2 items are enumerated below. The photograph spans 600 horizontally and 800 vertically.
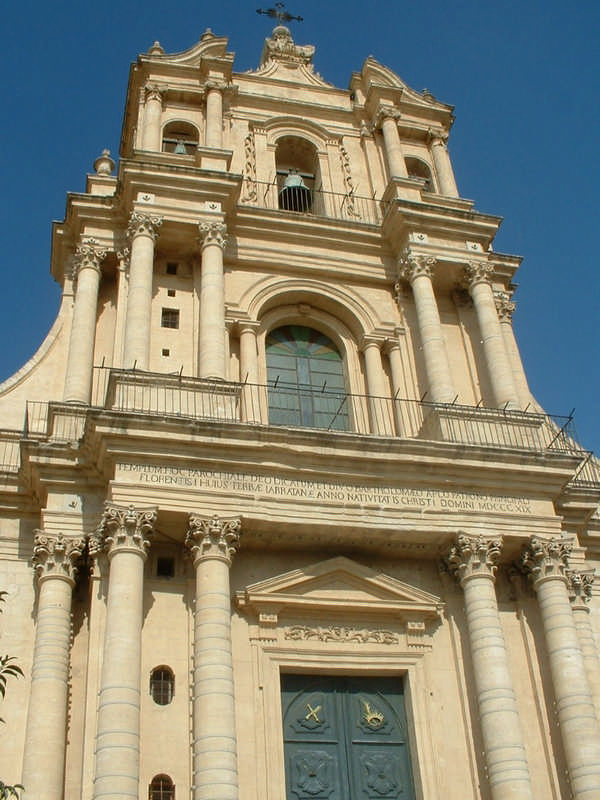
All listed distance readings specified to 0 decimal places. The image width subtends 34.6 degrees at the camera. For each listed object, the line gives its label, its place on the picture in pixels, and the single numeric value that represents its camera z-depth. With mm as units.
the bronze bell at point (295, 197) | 22297
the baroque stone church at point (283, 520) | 13766
